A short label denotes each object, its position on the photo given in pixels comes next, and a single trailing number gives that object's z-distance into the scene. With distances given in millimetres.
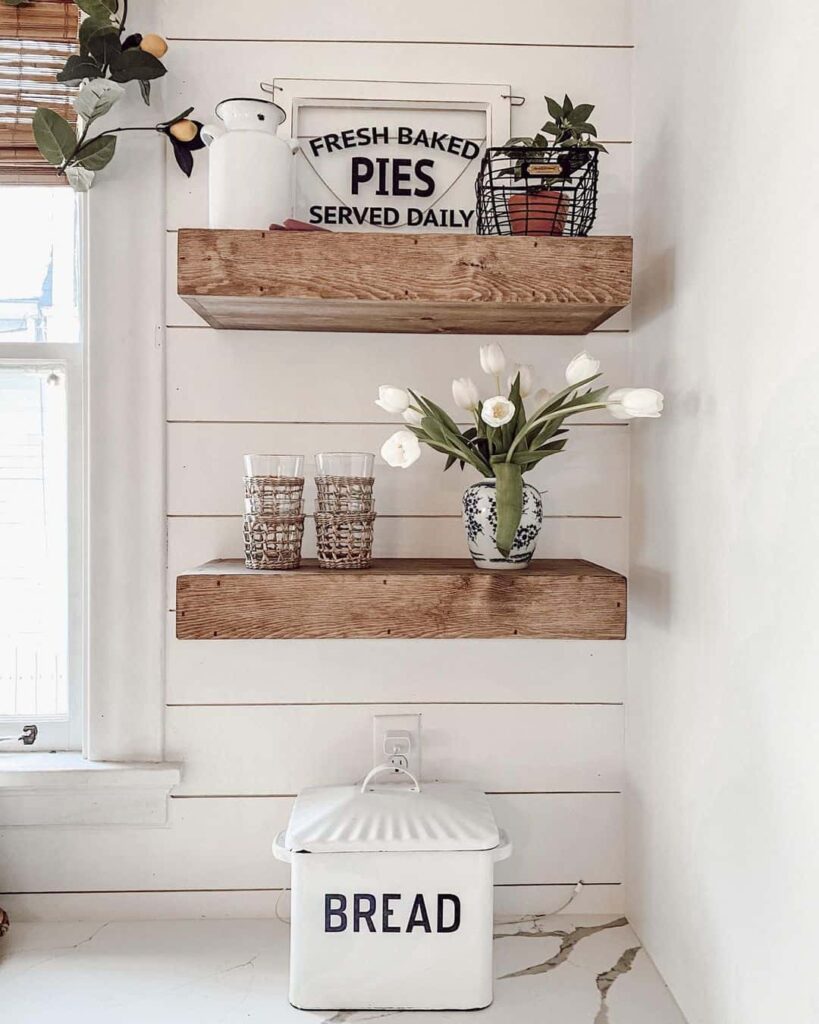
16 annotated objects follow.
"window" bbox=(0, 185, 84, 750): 1278
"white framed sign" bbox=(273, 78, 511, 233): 1213
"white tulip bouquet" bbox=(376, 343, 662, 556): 1031
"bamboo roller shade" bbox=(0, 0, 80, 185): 1224
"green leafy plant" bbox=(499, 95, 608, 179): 1039
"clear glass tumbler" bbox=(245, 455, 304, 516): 1057
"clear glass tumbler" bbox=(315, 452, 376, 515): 1061
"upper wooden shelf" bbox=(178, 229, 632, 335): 991
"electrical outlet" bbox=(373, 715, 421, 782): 1224
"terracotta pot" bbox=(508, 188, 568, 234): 1048
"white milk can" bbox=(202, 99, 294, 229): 1050
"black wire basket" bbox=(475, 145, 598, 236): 1043
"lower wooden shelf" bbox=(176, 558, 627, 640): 1000
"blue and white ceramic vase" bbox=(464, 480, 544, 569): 1061
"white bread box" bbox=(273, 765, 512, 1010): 1009
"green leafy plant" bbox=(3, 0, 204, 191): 1140
